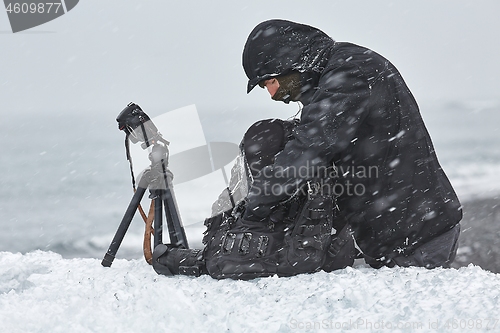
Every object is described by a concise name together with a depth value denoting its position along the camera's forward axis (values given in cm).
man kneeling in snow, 612
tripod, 924
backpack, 625
